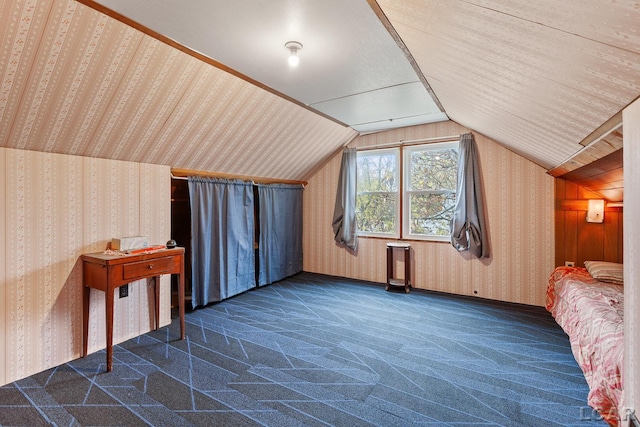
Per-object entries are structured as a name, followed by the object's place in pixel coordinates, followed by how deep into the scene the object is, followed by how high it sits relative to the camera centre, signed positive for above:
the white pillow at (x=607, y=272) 2.83 -0.58
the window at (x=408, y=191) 4.43 +0.30
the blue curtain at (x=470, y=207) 4.01 +0.05
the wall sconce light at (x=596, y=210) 3.30 +0.00
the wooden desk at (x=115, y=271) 2.35 -0.49
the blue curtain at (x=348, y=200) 4.95 +0.17
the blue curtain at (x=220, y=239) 3.64 -0.35
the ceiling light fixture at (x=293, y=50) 2.09 +1.11
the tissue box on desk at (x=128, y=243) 2.67 -0.28
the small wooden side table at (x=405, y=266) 4.41 -0.81
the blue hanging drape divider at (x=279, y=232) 4.64 -0.34
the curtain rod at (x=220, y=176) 3.44 +0.45
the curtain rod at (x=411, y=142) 4.25 +1.00
